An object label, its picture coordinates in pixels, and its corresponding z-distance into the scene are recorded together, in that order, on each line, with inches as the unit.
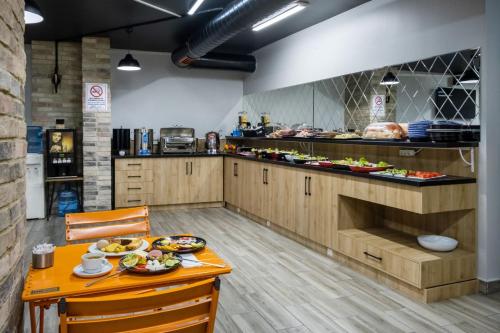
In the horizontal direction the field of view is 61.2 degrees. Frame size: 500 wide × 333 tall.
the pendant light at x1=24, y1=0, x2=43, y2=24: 147.0
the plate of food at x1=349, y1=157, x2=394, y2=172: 163.9
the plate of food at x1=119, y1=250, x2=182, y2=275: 72.4
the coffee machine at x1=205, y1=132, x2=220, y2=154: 317.4
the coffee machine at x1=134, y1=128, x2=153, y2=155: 297.4
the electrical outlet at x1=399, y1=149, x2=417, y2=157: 165.8
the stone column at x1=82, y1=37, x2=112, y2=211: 272.5
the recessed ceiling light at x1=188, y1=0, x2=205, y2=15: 186.5
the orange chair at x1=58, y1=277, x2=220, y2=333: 51.4
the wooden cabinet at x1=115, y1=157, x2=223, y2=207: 284.0
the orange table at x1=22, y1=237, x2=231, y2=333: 64.2
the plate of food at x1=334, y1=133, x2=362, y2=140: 189.3
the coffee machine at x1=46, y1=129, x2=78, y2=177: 266.1
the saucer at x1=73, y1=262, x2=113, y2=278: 70.4
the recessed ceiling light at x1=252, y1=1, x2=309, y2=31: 186.9
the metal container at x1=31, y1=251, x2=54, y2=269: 74.4
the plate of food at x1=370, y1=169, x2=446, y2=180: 143.5
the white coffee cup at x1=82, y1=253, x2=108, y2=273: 70.9
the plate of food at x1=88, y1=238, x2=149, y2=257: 82.8
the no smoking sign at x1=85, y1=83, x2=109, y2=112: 272.4
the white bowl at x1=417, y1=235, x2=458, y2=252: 144.6
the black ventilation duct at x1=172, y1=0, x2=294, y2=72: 163.2
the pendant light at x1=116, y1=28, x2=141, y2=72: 258.4
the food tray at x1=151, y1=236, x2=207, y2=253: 84.7
